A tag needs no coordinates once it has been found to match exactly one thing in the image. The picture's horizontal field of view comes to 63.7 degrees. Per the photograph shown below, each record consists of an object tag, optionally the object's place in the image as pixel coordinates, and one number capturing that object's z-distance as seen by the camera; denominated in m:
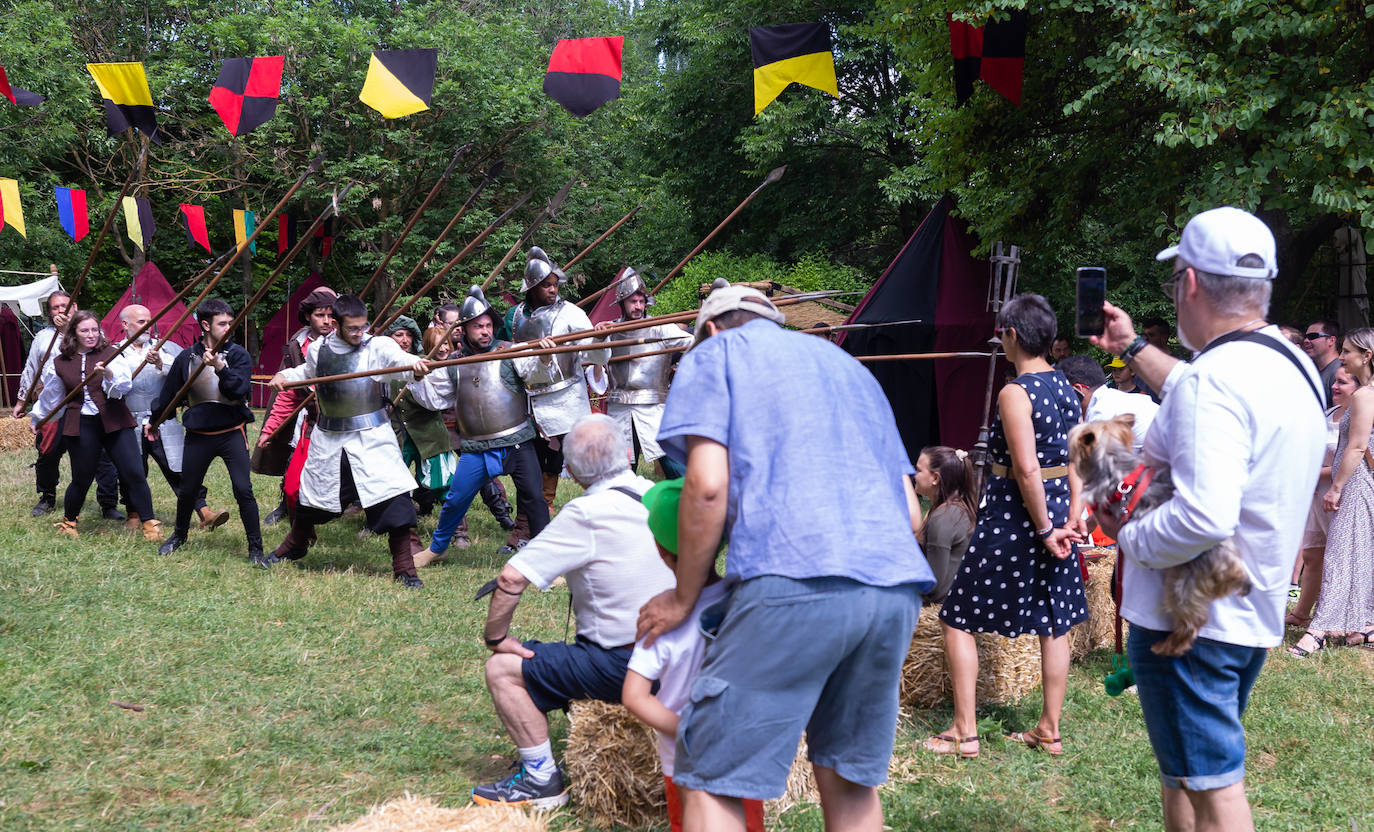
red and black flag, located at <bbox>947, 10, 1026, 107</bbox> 8.63
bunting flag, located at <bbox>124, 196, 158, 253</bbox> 10.65
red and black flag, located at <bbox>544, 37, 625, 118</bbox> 7.23
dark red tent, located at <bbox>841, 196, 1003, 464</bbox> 9.95
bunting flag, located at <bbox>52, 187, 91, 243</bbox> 13.33
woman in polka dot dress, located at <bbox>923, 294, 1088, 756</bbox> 3.64
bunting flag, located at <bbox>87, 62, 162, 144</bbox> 8.23
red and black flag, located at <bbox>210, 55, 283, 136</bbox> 8.16
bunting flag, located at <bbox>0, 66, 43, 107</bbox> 10.71
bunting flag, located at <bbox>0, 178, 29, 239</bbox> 11.06
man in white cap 2.08
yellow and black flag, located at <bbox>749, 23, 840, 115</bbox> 7.67
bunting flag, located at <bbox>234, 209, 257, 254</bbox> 10.02
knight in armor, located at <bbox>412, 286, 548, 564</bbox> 6.83
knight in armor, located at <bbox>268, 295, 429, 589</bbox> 6.43
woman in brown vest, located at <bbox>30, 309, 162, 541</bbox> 7.66
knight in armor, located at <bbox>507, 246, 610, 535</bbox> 7.02
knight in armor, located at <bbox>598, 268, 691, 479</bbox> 7.40
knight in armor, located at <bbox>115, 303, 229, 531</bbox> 7.77
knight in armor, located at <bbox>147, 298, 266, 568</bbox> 6.85
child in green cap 2.50
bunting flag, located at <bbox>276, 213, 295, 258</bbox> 12.59
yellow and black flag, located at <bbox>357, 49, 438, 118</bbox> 7.19
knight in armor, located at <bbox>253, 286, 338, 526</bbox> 6.76
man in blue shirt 2.09
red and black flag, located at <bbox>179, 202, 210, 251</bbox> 13.59
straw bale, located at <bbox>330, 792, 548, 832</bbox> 2.76
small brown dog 2.12
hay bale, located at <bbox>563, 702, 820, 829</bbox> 3.13
